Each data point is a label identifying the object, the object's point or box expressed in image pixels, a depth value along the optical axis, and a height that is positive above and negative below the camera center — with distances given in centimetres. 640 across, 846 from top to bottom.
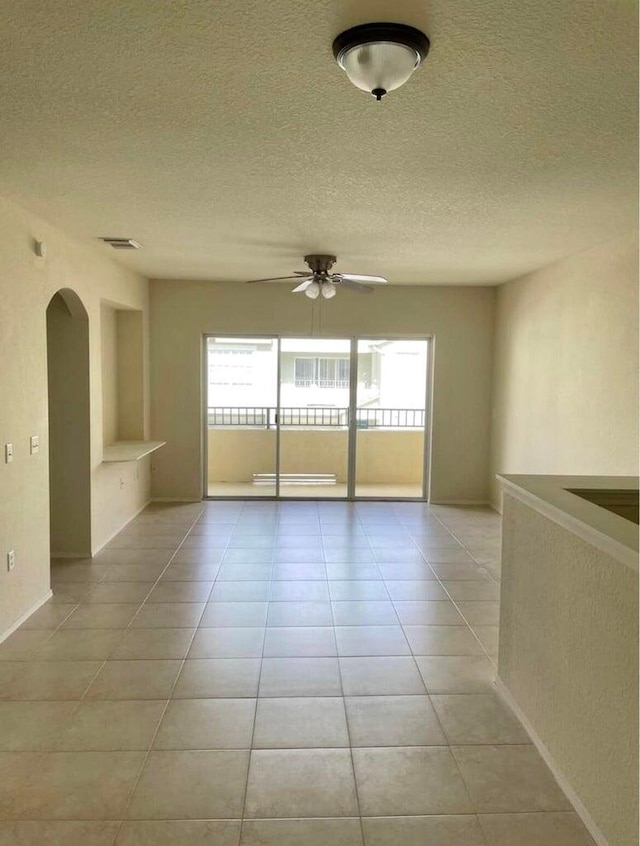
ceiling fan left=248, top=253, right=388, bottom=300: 471 +105
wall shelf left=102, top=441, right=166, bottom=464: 521 -46
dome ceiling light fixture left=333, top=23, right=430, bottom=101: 164 +104
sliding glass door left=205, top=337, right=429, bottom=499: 700 -16
